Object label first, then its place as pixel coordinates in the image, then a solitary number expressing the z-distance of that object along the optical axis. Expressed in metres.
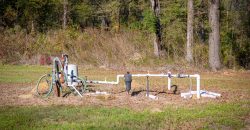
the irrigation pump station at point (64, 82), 14.37
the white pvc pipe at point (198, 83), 14.46
